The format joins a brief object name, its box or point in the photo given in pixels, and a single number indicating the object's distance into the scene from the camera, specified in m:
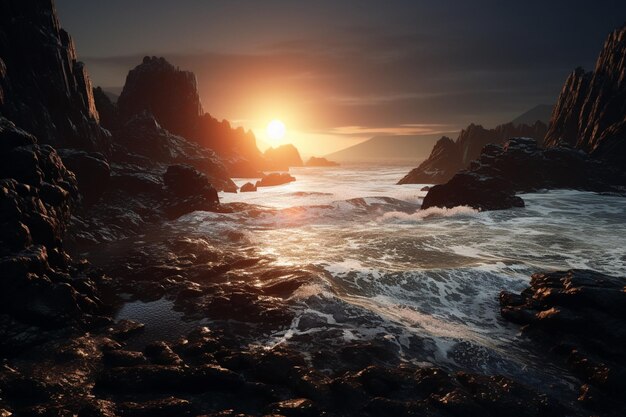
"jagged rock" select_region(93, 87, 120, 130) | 80.25
